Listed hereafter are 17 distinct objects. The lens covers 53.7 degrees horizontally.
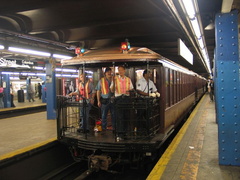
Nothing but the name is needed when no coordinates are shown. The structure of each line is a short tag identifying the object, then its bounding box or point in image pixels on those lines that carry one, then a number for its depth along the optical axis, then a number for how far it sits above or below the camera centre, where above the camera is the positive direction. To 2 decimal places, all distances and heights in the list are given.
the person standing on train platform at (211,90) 18.02 -0.46
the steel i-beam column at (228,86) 4.16 -0.04
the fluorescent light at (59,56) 9.90 +1.27
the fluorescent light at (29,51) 7.74 +1.23
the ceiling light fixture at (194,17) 4.72 +1.59
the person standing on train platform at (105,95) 6.25 -0.27
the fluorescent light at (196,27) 5.92 +1.59
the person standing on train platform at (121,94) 5.69 -0.23
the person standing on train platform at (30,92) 22.70 -0.61
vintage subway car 5.34 -0.88
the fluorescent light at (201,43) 8.65 +1.62
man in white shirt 5.90 -0.04
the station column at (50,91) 11.48 -0.27
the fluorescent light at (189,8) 4.62 +1.58
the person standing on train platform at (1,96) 16.23 -0.69
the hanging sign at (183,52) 7.08 +1.08
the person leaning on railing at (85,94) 6.36 -0.24
